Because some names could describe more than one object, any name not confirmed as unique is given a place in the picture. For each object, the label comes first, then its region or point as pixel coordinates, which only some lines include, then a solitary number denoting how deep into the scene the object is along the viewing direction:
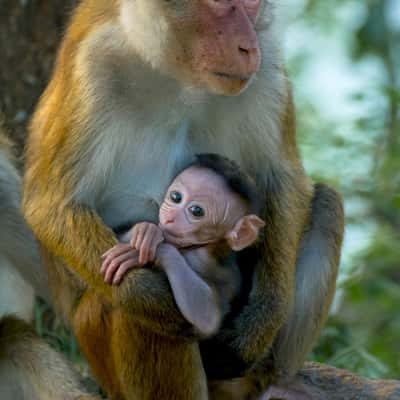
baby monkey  9.52
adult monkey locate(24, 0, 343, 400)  9.52
